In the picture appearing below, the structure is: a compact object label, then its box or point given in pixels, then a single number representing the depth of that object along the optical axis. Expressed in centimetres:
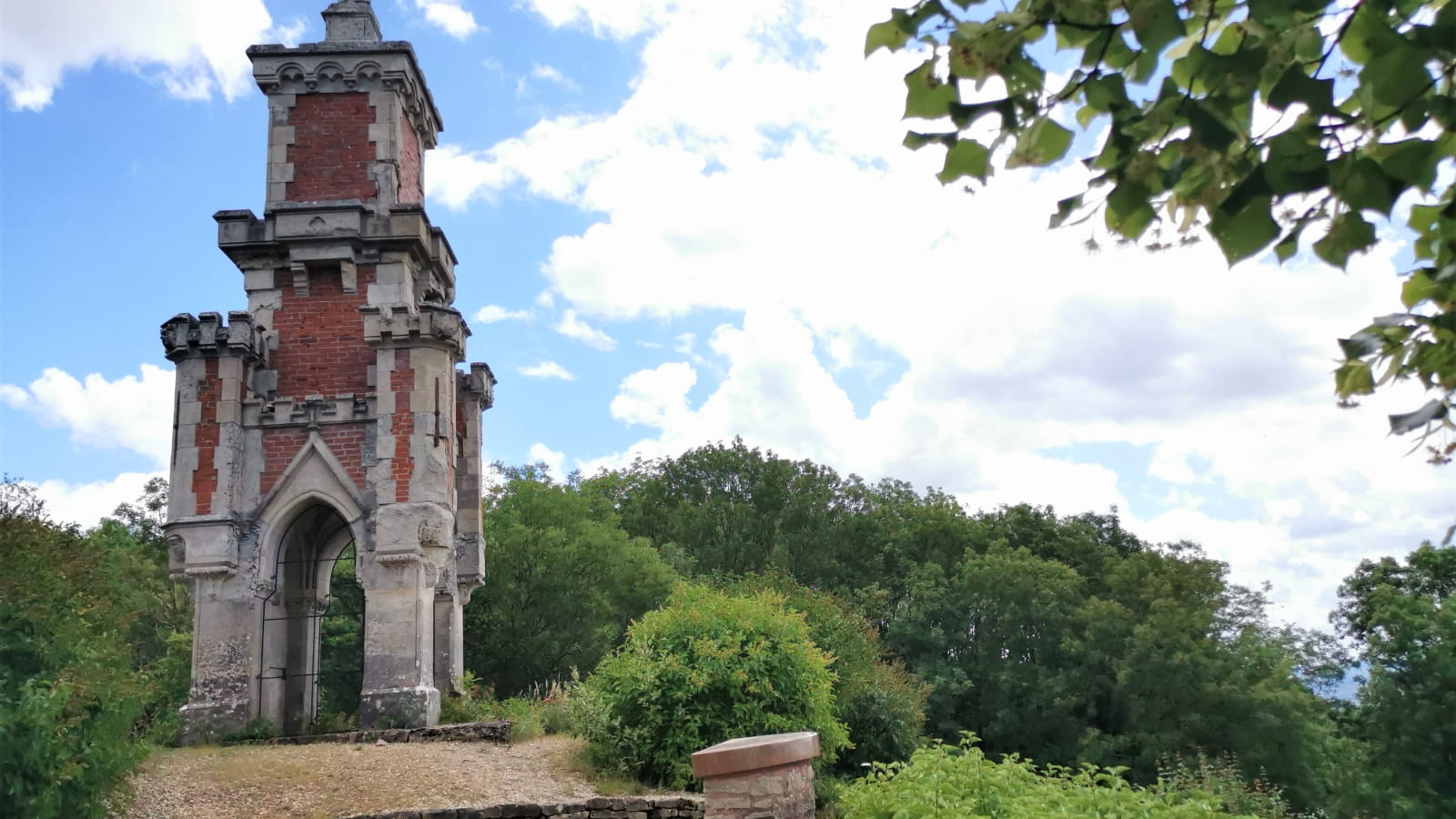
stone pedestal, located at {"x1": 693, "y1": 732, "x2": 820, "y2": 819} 757
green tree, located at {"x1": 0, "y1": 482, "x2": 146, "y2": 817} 746
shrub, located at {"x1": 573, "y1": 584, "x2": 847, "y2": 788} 1260
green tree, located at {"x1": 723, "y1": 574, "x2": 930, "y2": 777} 1738
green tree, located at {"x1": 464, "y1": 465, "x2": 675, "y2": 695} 2911
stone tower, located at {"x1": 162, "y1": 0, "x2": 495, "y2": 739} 1511
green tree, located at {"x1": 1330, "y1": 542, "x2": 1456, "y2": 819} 2345
